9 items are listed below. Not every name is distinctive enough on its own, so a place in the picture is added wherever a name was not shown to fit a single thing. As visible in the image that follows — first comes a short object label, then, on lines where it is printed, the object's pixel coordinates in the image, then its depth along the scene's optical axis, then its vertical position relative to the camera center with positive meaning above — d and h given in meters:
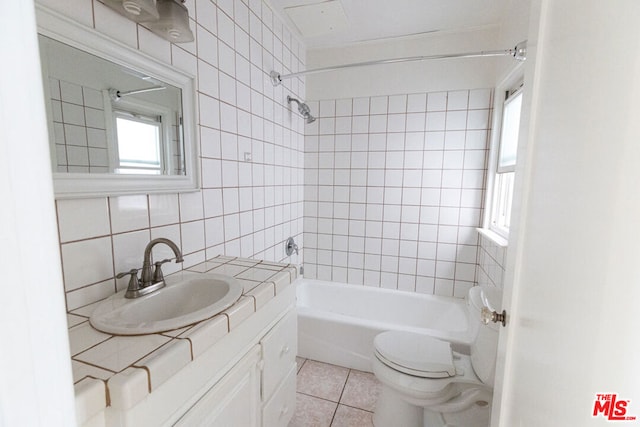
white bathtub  1.90 -1.04
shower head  2.11 +0.53
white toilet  1.26 -0.90
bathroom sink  0.74 -0.40
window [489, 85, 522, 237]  1.75 +0.11
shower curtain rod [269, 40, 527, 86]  1.29 +0.68
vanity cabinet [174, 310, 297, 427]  0.79 -0.70
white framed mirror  0.79 +0.21
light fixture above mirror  0.89 +0.54
